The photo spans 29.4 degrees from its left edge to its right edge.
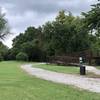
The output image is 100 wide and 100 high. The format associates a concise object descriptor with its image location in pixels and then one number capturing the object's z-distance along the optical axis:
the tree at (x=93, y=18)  17.02
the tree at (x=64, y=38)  41.30
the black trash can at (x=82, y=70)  17.63
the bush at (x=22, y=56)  52.85
